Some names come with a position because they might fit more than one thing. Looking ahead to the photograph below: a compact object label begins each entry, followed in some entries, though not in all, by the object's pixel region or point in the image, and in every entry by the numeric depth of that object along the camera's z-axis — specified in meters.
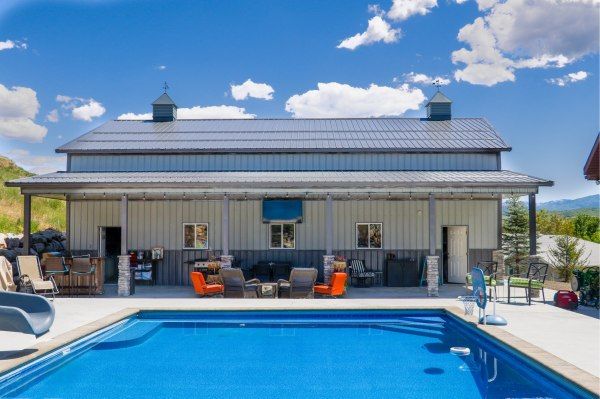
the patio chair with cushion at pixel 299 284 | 12.23
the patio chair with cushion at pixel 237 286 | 12.38
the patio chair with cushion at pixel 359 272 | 15.02
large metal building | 15.84
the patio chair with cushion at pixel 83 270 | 12.89
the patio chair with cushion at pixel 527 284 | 11.54
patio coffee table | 12.51
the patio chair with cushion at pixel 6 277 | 11.02
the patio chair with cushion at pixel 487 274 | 11.61
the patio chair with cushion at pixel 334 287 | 12.41
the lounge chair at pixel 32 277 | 11.66
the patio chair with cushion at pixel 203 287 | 12.39
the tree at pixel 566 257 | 20.58
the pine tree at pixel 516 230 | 22.56
